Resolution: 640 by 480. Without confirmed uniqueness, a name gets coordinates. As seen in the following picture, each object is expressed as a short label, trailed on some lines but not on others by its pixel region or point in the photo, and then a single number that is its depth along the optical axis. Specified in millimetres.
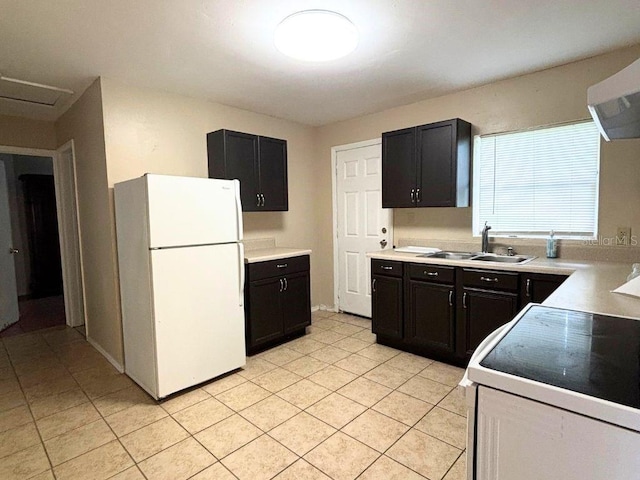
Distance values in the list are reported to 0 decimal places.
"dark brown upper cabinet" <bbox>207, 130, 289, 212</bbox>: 3324
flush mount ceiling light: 1936
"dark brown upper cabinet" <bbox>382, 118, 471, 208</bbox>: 3107
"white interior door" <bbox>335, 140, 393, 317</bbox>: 4051
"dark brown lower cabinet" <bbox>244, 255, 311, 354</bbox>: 3225
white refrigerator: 2414
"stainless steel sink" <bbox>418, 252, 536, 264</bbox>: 2850
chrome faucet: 3121
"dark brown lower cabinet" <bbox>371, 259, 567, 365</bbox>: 2562
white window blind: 2746
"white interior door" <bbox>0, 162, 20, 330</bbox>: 4105
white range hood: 1027
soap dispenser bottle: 2818
